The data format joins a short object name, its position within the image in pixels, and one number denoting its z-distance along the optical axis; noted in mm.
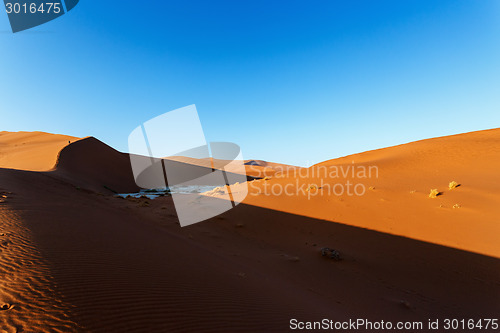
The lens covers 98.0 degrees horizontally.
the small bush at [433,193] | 10688
